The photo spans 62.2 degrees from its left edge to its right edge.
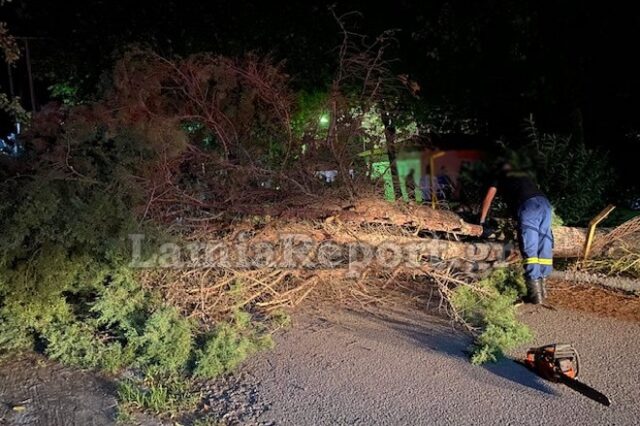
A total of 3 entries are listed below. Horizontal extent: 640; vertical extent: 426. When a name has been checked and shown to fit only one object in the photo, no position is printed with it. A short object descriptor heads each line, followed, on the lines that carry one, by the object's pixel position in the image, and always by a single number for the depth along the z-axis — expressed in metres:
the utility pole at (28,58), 10.45
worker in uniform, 5.18
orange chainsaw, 3.40
